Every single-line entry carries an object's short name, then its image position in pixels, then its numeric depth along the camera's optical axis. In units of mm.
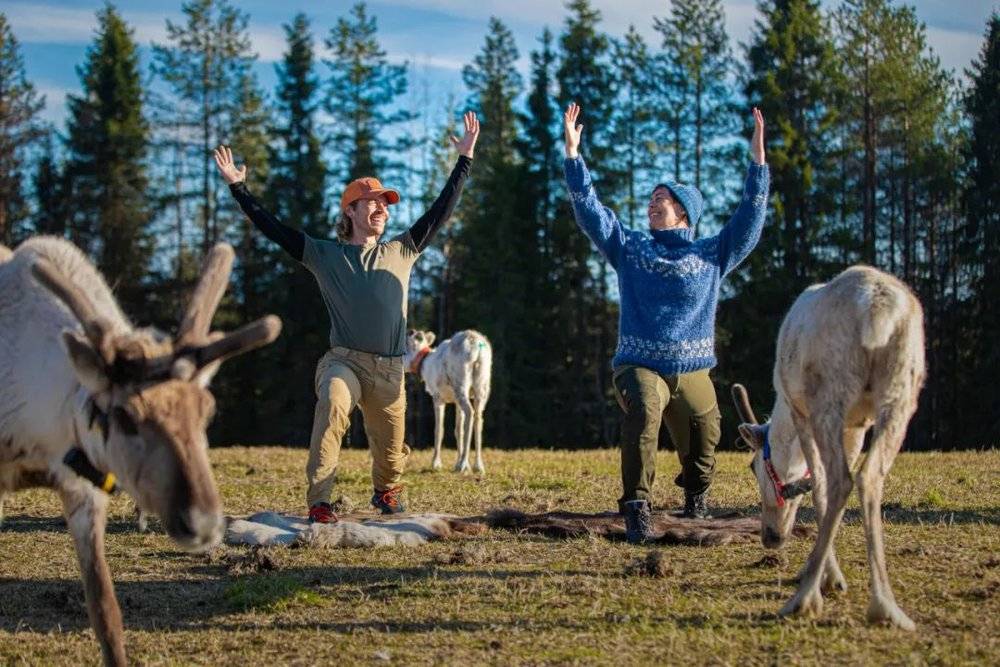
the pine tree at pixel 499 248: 35281
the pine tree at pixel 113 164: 35875
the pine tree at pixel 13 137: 34469
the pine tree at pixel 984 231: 31156
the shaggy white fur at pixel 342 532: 7281
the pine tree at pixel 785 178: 31016
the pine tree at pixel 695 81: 34656
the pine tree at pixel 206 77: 37406
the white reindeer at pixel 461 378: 15977
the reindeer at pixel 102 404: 3895
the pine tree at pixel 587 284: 35438
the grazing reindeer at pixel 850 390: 4973
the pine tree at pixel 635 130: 35312
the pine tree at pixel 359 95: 38562
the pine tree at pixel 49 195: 35969
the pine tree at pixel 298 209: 37000
